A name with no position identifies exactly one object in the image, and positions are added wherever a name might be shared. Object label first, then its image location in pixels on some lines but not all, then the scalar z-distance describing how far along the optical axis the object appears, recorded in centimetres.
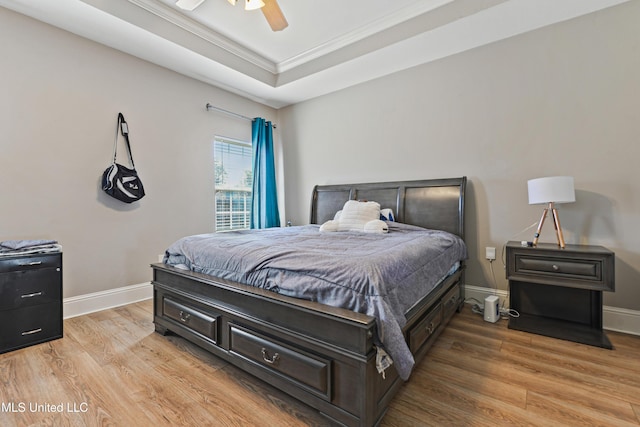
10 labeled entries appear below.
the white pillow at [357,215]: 307
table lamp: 230
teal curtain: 437
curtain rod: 386
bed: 128
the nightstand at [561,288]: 218
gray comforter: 133
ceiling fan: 204
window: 409
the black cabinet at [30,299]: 208
